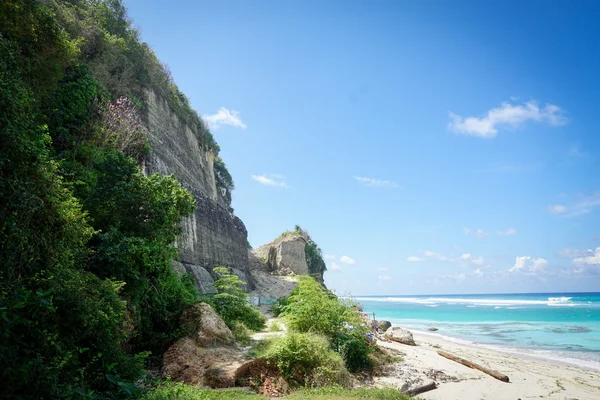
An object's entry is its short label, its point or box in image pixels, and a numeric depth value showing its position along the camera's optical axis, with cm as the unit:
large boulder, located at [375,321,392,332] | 2344
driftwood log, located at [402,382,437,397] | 1037
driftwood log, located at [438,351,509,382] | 1280
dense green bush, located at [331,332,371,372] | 1175
